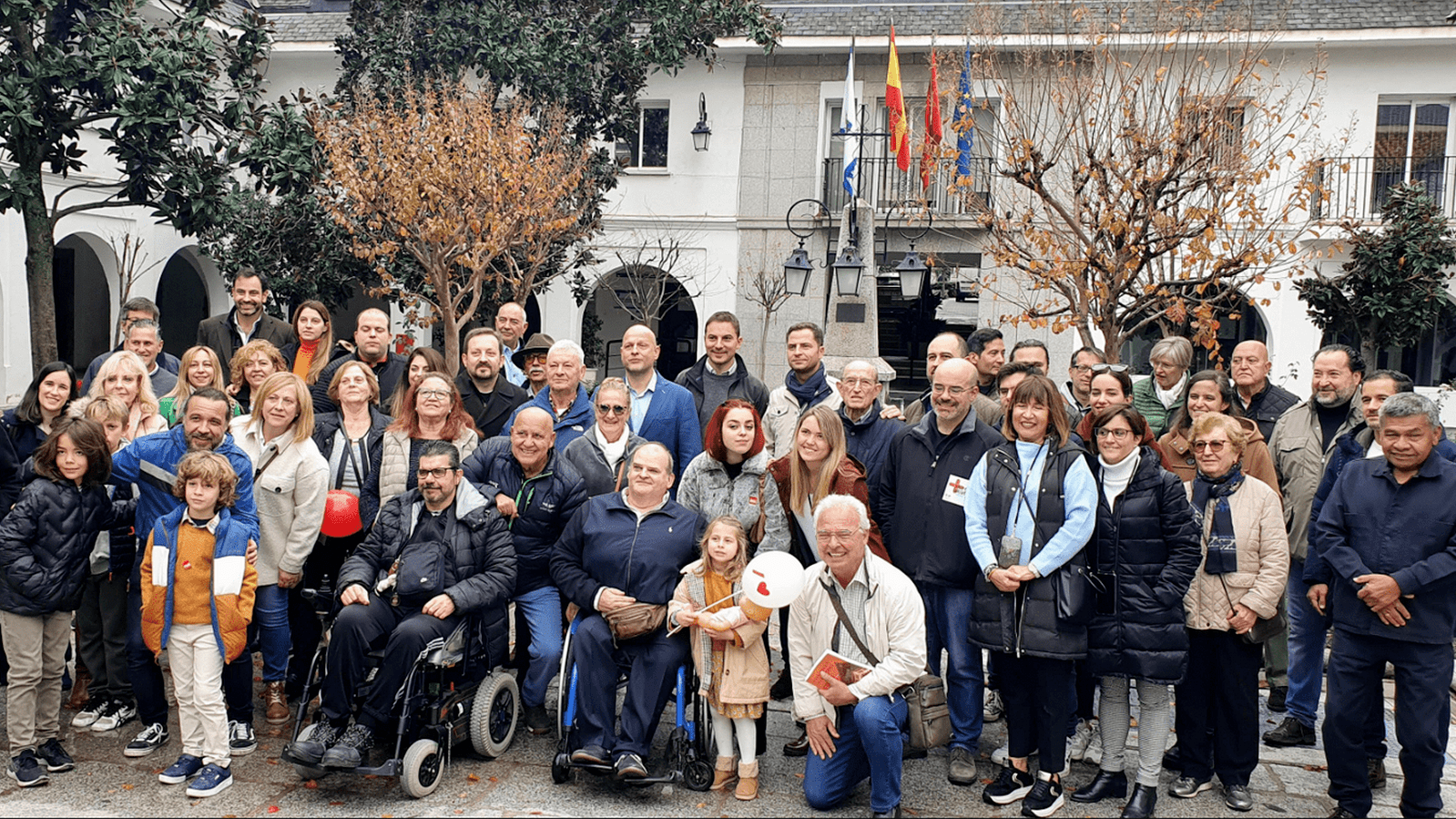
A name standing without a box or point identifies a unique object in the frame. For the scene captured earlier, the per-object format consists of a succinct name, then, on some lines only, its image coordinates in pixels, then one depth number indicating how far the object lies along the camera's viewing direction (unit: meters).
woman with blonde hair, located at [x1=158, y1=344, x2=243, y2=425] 6.03
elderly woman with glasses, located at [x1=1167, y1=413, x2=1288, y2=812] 4.76
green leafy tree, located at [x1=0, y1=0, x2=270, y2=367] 8.98
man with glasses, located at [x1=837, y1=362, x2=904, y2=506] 5.59
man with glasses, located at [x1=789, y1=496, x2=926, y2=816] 4.53
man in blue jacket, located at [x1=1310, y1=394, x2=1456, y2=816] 4.45
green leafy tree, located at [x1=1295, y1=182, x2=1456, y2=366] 13.72
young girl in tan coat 4.78
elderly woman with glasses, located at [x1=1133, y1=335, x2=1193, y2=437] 6.41
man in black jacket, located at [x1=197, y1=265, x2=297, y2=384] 7.23
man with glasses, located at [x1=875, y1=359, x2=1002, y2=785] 5.10
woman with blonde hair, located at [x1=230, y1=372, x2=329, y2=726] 5.36
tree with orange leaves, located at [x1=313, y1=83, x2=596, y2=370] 14.10
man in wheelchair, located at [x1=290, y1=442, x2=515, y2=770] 4.71
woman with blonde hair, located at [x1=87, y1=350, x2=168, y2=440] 5.55
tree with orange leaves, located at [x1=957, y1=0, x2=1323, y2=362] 9.00
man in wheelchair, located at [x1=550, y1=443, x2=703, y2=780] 4.83
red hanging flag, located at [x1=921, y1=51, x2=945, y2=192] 13.48
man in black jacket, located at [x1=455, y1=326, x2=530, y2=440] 6.66
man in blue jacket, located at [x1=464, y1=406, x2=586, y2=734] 5.41
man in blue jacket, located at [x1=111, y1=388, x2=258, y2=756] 5.04
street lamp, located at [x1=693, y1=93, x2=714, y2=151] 18.83
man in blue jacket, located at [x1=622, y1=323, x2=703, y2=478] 6.25
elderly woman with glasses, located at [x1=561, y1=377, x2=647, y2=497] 5.72
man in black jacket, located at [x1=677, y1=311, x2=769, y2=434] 6.57
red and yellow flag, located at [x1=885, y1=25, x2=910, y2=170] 14.67
